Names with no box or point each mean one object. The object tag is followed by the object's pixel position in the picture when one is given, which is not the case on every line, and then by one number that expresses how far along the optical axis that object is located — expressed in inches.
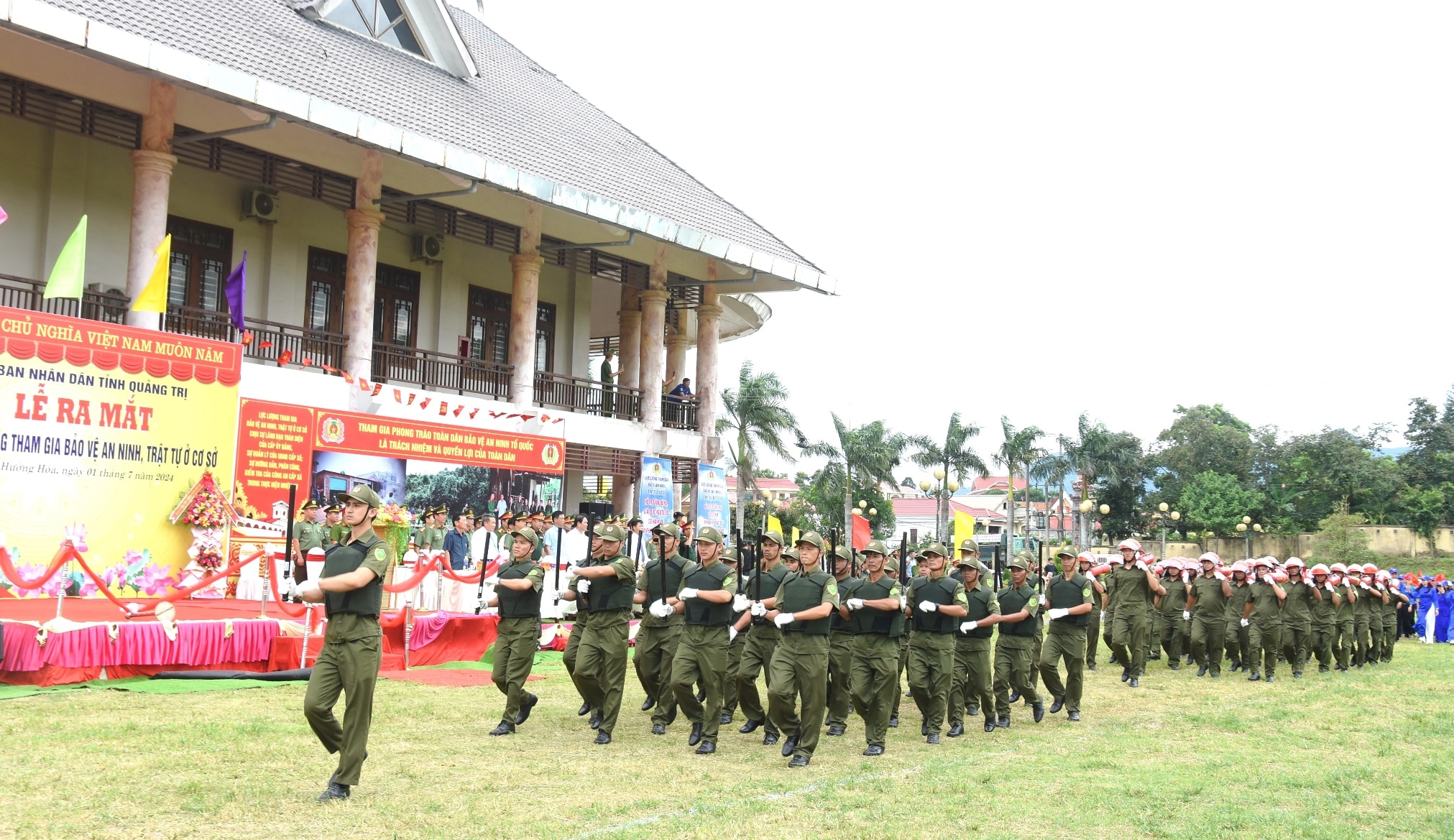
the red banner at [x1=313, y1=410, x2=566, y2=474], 769.6
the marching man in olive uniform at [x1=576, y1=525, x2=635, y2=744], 434.6
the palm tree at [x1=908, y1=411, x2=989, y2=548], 2142.0
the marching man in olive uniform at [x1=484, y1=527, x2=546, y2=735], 438.3
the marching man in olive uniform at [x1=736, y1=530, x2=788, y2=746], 445.7
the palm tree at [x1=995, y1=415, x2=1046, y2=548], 2223.2
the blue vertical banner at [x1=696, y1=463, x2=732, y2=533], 1119.0
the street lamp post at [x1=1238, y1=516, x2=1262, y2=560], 2201.0
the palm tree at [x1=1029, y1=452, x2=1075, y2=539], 2301.9
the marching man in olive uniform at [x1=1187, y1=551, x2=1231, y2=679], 739.4
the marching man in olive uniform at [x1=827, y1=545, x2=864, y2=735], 427.2
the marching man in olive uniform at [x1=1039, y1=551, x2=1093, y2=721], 534.6
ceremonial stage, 470.3
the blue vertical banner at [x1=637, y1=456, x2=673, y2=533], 1043.9
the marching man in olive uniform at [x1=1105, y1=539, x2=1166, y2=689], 684.1
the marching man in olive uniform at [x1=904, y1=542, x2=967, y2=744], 463.8
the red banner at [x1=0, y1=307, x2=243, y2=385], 553.3
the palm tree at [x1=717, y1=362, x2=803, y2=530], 1989.4
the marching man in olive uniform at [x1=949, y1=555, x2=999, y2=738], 485.4
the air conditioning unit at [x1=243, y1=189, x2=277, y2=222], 900.0
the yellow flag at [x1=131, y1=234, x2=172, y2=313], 695.7
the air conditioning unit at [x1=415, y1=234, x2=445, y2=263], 1037.8
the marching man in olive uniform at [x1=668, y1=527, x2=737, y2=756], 414.6
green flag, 629.6
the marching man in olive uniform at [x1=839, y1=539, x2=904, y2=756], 419.2
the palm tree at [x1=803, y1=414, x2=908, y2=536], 2078.0
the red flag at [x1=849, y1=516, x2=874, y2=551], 750.5
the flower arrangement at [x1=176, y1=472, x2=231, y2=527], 606.5
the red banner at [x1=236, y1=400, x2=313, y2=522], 695.7
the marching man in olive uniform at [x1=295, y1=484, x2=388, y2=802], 316.5
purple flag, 786.2
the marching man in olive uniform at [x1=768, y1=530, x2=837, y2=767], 396.8
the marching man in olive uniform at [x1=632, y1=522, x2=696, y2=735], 458.1
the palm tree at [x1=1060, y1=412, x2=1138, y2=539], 2378.2
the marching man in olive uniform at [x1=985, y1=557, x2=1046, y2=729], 507.5
